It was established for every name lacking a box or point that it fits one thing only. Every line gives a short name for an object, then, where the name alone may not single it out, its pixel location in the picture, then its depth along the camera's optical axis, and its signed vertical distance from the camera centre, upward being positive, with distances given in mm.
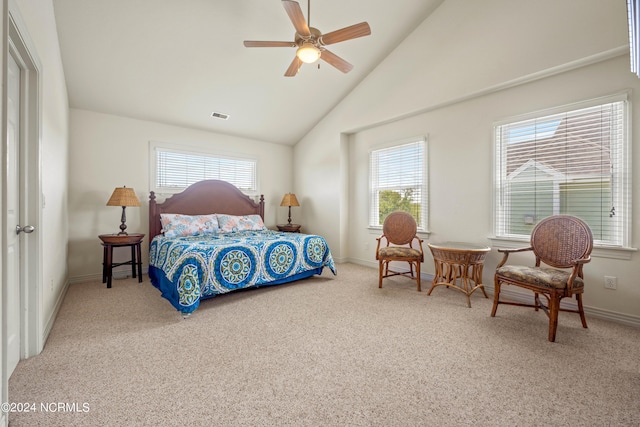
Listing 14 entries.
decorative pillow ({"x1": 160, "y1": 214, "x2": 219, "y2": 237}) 4160 -200
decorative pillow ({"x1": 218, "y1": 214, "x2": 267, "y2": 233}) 4645 -199
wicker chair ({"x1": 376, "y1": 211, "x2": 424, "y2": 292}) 3609 -430
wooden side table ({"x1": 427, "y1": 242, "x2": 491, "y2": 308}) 3000 -537
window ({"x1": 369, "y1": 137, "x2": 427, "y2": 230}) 4234 +498
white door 1731 -25
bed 2871 -439
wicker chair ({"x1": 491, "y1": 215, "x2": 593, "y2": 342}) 2238 -487
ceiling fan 2518 +1644
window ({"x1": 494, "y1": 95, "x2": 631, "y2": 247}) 2660 +434
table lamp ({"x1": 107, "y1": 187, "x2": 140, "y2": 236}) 3833 +177
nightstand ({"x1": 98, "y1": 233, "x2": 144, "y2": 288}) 3680 -511
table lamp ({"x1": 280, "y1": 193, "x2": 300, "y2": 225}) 5578 +231
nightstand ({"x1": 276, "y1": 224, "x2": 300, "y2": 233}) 5500 -325
